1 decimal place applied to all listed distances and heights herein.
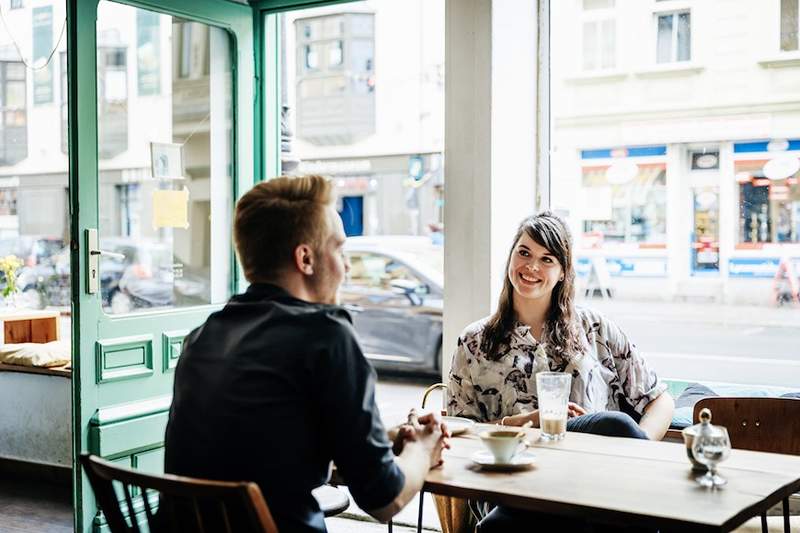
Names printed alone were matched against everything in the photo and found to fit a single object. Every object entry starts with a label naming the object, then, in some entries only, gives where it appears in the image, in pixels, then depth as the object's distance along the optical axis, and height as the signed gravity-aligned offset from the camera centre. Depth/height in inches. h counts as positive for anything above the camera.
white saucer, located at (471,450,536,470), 74.7 -18.5
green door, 135.9 +5.9
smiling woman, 104.6 -13.9
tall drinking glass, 84.0 -15.7
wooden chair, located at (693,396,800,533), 96.0 -19.7
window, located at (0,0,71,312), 239.1 +12.9
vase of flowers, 209.3 -11.0
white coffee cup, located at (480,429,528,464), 74.7 -17.1
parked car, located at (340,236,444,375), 298.4 -23.3
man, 60.2 -10.2
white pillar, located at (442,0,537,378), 145.6 +11.8
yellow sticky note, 155.6 +3.3
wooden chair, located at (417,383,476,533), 122.8 -37.1
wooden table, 62.6 -18.8
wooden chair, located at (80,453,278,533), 54.5 -17.0
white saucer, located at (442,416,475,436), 89.4 -18.9
